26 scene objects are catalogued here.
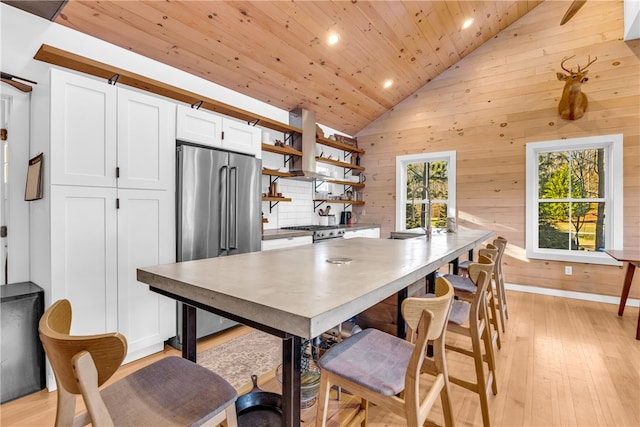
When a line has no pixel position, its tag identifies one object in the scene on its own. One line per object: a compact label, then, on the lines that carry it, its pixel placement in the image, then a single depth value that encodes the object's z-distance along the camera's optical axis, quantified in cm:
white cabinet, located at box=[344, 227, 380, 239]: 478
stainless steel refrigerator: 254
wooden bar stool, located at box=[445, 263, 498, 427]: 157
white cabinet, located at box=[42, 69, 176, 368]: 194
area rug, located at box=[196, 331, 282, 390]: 219
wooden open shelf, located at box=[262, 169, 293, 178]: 385
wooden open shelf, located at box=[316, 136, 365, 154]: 479
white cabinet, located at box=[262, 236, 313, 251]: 334
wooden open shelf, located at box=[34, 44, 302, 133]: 217
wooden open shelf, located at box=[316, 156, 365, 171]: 481
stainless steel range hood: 427
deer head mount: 382
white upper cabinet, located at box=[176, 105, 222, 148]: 257
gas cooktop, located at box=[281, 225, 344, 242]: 397
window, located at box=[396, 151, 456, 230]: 495
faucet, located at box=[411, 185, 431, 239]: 274
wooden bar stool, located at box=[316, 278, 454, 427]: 93
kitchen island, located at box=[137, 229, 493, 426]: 84
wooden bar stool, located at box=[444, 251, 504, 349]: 216
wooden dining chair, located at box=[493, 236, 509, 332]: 265
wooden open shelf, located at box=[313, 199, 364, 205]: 495
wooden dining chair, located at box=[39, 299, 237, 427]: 65
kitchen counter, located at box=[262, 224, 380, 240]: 338
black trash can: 182
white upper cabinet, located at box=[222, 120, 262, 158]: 293
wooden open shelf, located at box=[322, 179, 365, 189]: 495
